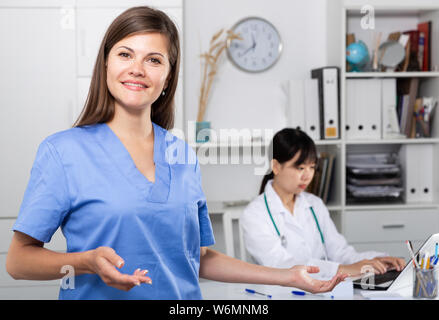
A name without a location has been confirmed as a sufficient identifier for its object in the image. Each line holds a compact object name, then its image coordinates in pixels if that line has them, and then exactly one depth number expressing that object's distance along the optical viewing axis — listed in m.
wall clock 2.91
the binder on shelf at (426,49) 2.84
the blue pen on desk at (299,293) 1.47
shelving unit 2.73
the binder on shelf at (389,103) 2.77
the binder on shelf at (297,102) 2.77
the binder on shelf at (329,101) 2.72
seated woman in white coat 1.98
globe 2.75
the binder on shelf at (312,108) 2.76
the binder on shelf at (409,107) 2.81
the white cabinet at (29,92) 2.45
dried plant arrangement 2.81
